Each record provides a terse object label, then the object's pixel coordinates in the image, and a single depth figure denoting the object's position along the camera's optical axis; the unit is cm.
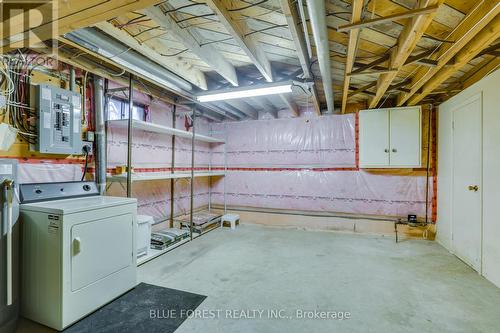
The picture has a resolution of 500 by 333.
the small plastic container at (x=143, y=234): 315
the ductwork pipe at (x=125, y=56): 213
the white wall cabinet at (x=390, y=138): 416
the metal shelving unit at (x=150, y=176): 303
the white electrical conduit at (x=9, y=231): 184
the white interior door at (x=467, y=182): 303
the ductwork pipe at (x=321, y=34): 156
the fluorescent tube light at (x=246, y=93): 325
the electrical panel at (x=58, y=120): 239
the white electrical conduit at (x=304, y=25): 164
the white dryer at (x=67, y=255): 192
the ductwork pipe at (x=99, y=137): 297
